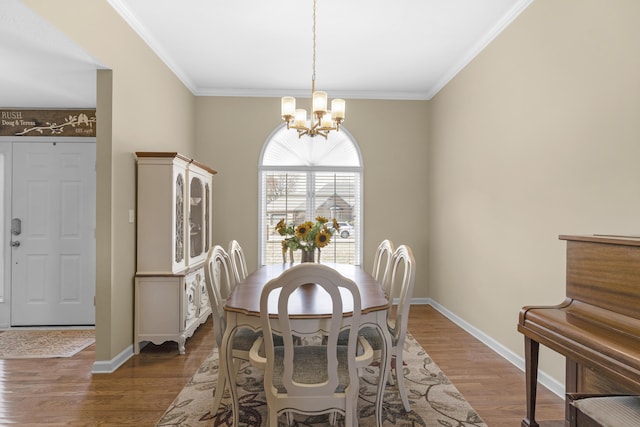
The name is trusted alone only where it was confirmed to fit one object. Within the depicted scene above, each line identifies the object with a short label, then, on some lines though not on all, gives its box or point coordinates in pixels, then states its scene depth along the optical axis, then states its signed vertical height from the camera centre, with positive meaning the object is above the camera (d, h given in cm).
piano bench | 121 -69
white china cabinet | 316 -44
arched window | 488 +32
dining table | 181 -51
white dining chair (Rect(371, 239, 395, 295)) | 265 -37
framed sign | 398 +96
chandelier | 266 +74
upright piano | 131 -46
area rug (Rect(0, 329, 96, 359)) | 313 -126
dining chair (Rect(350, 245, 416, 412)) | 214 -75
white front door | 390 -27
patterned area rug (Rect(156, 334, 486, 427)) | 211 -123
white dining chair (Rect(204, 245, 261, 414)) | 206 -74
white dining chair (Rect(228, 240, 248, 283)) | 264 -40
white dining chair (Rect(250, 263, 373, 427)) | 155 -72
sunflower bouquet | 264 -18
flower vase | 278 -34
